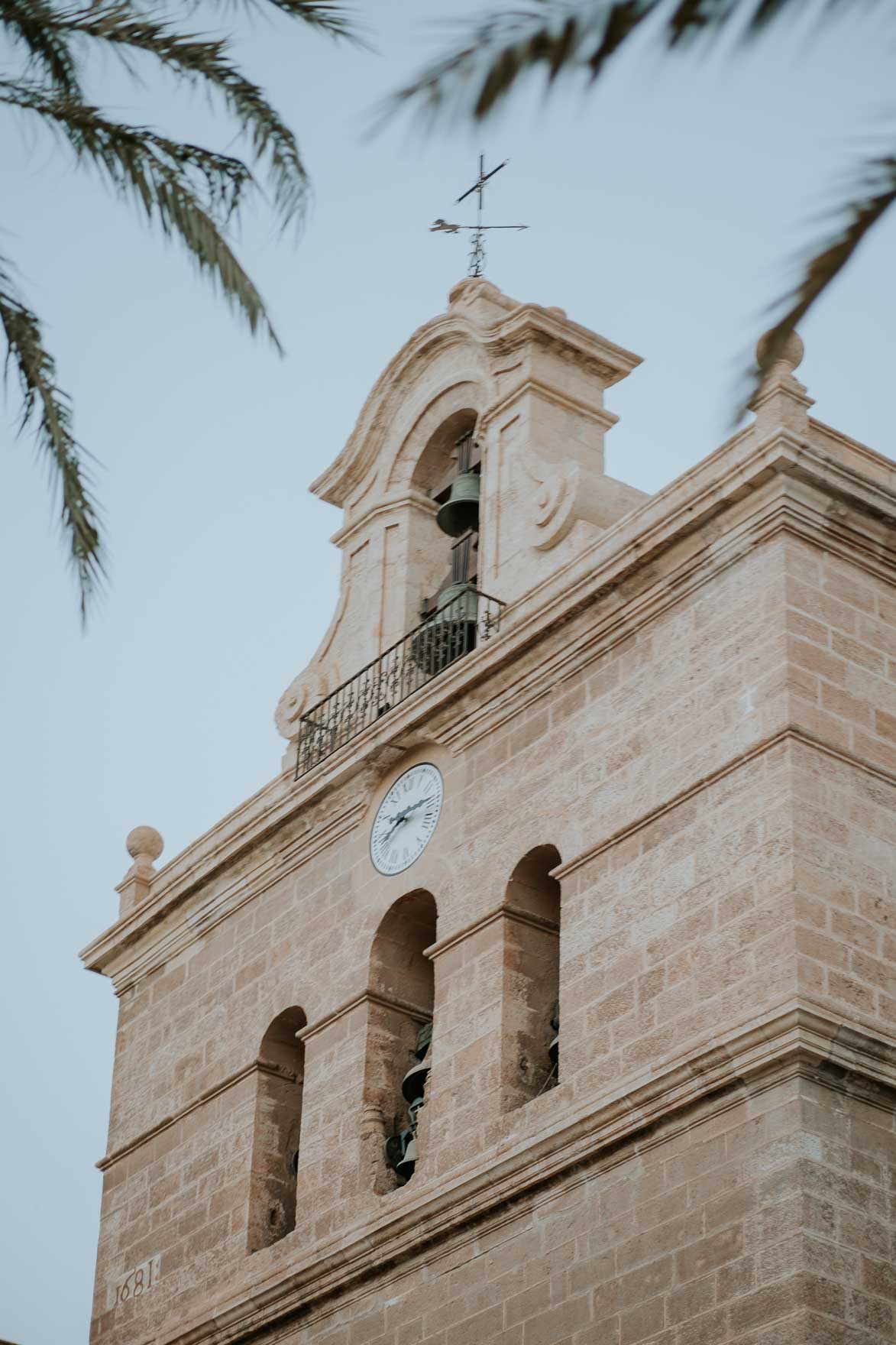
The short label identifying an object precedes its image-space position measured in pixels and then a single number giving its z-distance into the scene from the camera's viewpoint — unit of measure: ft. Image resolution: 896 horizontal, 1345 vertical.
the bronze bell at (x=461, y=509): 69.21
